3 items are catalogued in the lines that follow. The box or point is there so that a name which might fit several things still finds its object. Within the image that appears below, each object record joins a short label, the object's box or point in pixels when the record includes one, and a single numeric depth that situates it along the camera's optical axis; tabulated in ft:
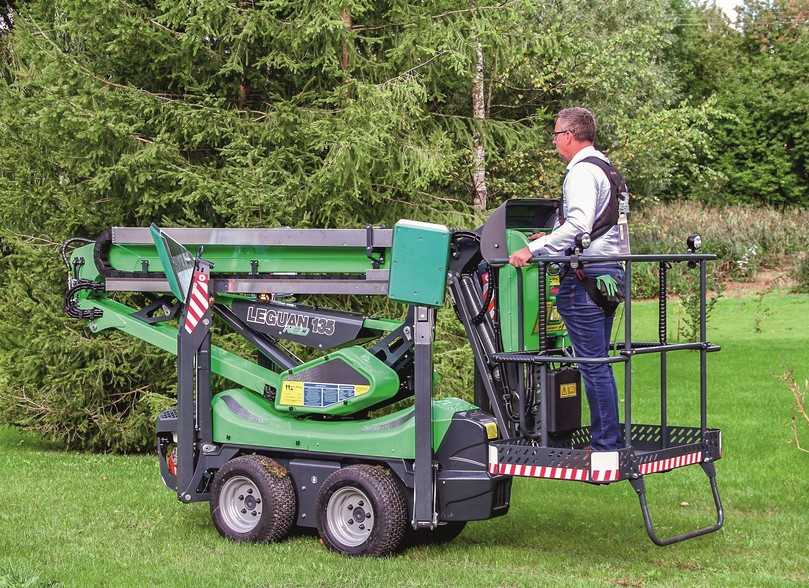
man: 24.40
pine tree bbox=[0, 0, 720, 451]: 40.19
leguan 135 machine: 25.40
